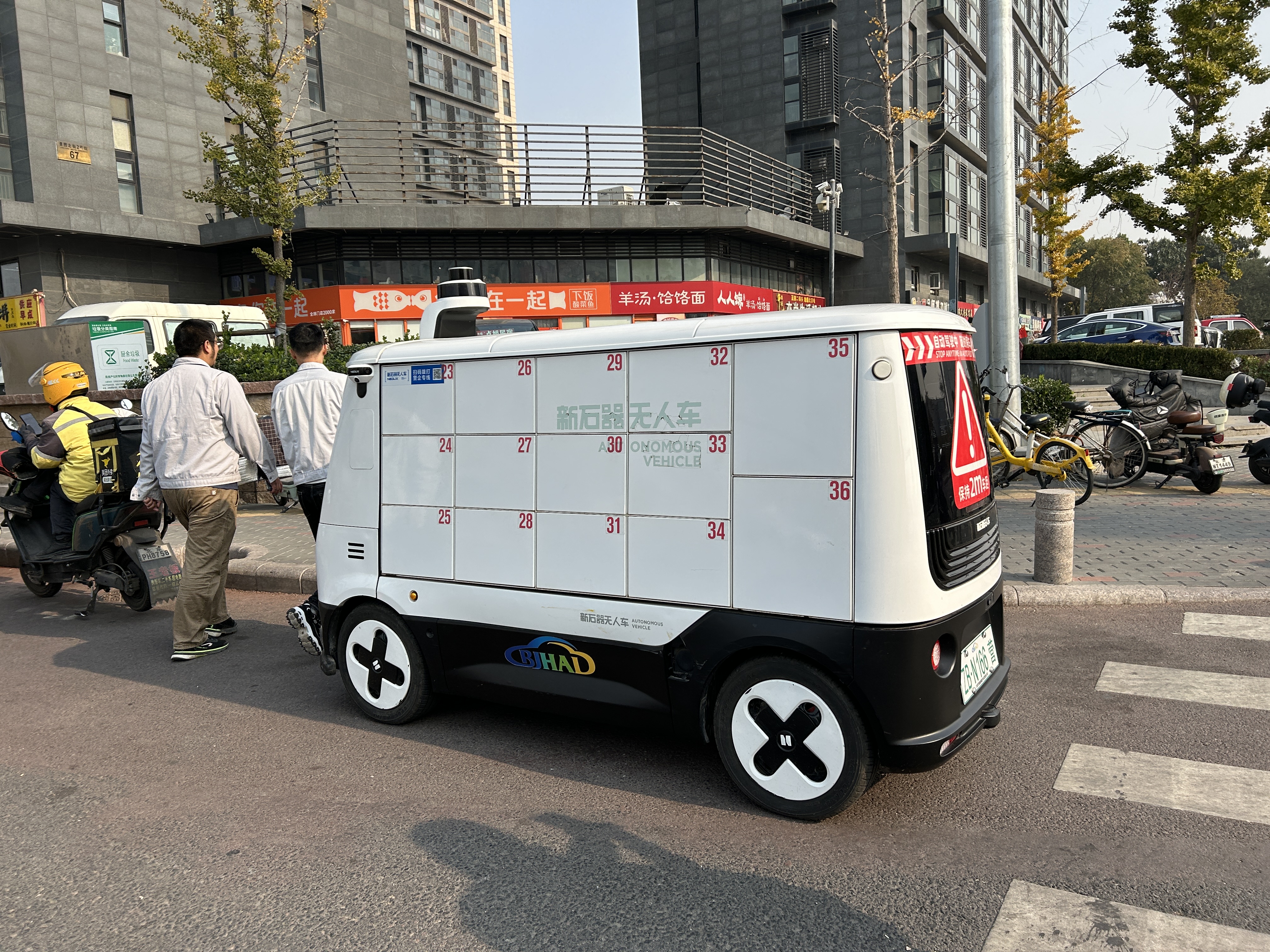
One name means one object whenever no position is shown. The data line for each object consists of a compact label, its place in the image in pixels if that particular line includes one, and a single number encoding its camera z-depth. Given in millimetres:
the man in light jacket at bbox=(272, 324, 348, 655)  5484
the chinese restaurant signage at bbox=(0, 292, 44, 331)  23672
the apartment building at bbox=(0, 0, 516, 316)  27094
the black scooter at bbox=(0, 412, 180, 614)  6914
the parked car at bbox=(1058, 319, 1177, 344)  28508
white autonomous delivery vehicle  3178
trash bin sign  16047
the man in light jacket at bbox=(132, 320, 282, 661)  5680
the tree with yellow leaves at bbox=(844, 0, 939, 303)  19781
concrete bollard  6543
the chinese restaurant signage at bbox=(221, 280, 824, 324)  27828
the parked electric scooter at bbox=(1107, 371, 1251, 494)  10180
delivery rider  6906
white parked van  16375
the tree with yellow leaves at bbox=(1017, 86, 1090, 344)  31109
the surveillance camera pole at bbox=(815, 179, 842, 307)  27703
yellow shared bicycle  9969
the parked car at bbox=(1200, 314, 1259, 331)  34906
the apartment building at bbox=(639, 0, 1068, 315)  37250
